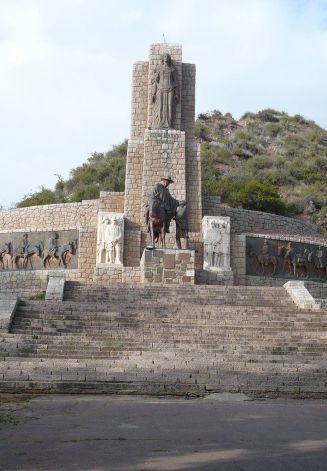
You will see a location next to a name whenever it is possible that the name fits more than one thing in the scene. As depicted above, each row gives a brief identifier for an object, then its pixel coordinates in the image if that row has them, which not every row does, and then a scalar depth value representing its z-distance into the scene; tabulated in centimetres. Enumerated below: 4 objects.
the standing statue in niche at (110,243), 2022
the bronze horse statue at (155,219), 1775
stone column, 2122
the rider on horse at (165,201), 1783
